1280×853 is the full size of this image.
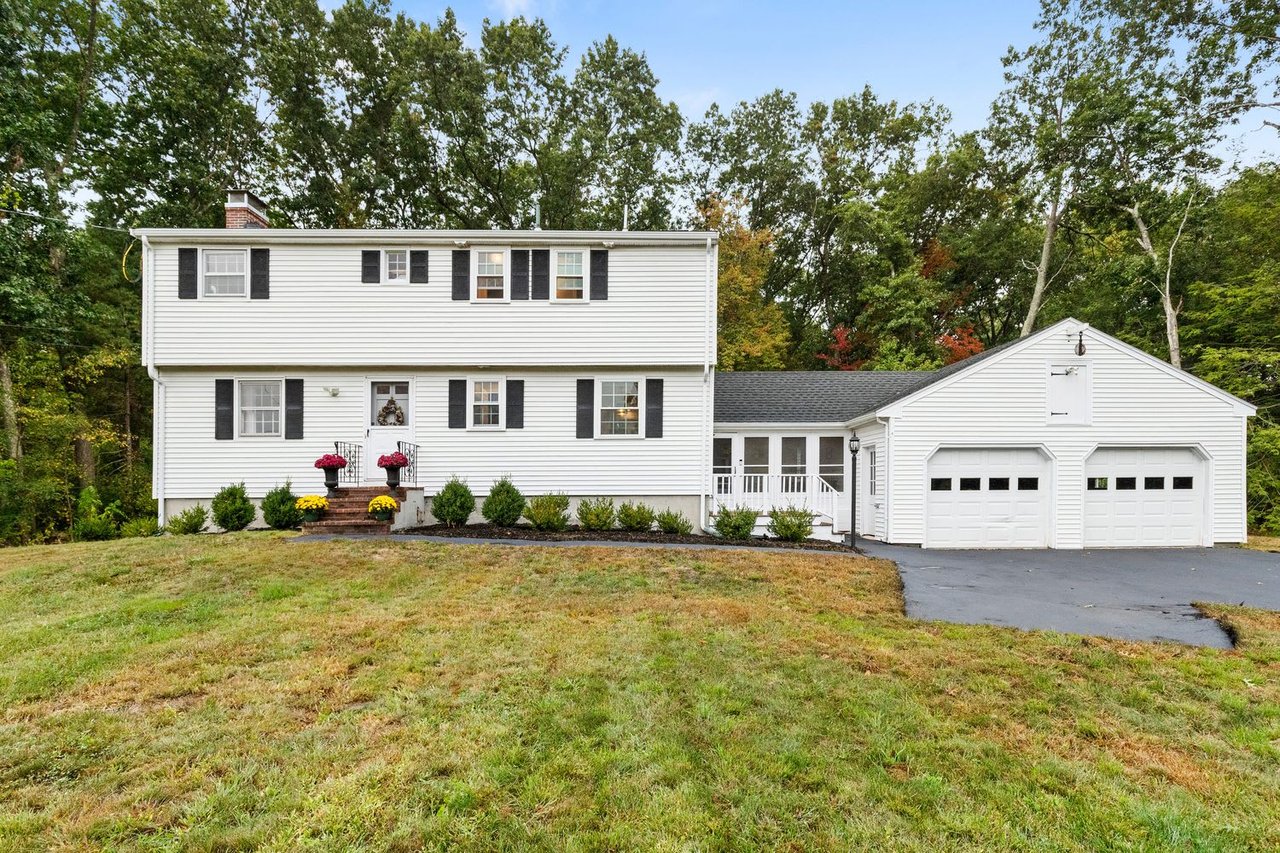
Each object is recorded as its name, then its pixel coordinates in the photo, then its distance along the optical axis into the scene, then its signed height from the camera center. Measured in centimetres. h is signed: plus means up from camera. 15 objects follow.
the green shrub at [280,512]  1069 -175
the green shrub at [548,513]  1081 -179
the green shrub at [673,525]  1116 -207
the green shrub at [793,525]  1084 -200
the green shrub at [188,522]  1082 -198
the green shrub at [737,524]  1066 -195
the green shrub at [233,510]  1080 -174
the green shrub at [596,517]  1109 -189
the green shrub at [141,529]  1104 -216
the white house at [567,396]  1170 +62
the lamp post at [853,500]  1042 -147
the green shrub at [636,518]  1120 -194
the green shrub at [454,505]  1110 -166
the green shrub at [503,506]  1106 -167
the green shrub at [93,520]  1132 -210
